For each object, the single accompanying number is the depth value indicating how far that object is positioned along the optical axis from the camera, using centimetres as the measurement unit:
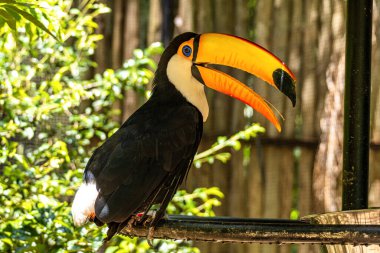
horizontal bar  314
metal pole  408
